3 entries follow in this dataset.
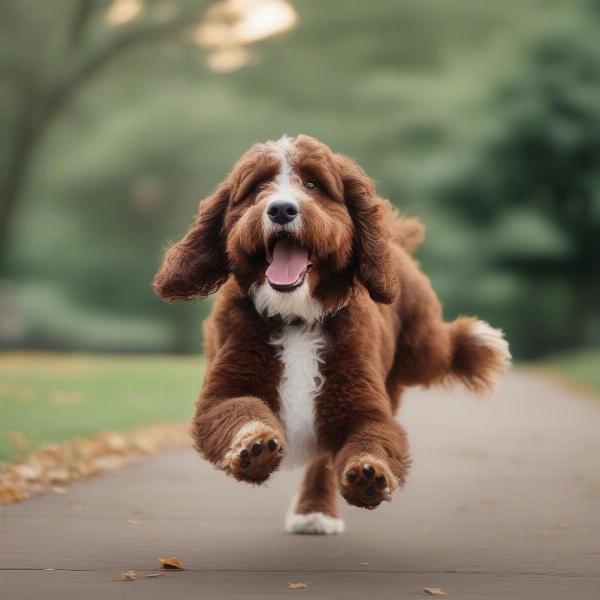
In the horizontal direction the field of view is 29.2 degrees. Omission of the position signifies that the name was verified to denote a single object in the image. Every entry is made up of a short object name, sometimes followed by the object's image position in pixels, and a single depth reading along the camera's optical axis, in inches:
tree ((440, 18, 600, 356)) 999.6
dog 186.2
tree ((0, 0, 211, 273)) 978.1
